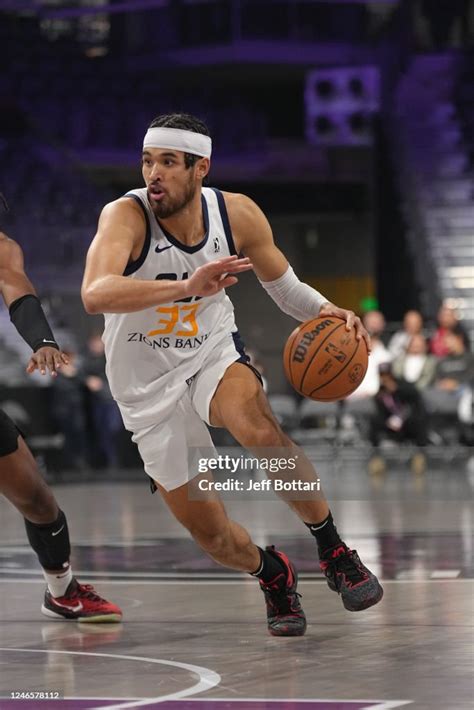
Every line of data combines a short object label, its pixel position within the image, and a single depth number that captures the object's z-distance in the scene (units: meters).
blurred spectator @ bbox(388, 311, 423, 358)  15.91
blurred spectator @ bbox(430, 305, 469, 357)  16.17
